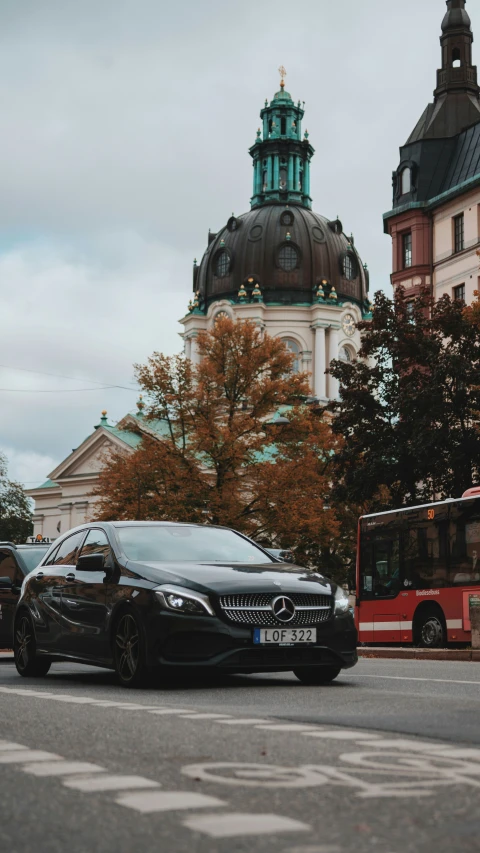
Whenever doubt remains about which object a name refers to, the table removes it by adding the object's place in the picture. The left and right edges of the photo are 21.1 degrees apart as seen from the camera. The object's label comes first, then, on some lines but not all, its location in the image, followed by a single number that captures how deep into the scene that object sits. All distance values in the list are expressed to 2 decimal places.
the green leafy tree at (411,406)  35.31
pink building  58.03
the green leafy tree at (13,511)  111.94
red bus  24.80
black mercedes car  10.28
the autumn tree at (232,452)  44.59
